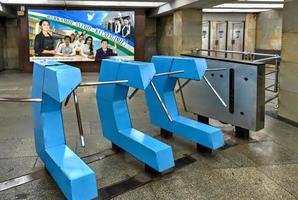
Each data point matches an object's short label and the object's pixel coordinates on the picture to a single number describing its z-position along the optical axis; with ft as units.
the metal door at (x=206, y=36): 35.32
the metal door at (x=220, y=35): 35.40
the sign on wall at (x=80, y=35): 29.84
